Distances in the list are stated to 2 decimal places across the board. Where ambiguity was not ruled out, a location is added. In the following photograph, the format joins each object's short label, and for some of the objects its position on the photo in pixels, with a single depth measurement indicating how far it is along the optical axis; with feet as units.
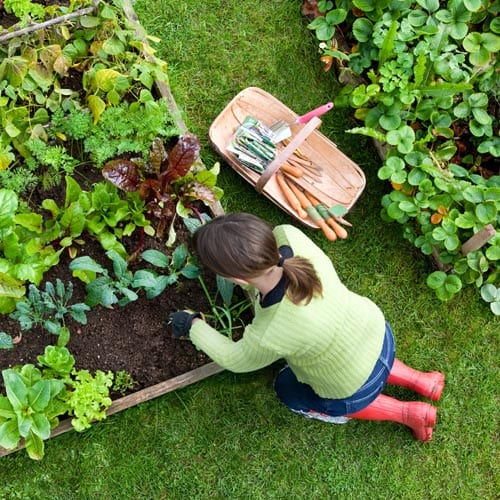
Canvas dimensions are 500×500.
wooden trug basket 11.34
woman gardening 7.73
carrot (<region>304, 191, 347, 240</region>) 11.43
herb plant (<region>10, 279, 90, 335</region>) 9.53
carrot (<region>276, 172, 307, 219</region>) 11.30
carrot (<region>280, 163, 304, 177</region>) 11.44
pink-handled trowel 11.49
